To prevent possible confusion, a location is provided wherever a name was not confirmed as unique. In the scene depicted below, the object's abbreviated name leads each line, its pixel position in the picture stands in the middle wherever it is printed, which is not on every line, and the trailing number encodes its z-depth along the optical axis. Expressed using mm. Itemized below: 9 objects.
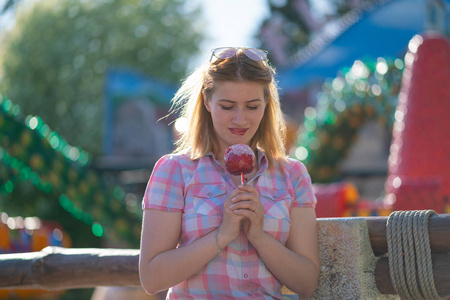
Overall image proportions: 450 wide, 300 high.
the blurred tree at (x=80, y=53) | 24156
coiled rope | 2398
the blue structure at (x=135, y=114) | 18359
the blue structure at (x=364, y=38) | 12547
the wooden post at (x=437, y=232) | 2398
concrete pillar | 2529
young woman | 2330
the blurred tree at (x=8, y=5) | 14343
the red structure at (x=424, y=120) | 4762
